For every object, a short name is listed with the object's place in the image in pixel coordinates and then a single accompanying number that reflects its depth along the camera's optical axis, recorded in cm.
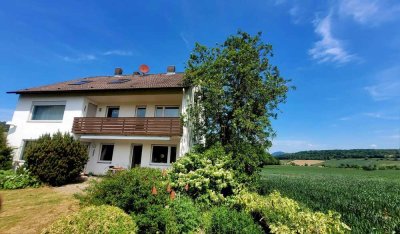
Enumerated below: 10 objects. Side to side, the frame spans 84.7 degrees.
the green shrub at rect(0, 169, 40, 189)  1340
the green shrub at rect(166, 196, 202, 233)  690
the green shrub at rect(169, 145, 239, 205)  1047
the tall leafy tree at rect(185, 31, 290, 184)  1323
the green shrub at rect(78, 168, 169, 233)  666
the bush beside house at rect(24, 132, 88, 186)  1395
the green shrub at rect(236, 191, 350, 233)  588
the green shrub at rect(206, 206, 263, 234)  651
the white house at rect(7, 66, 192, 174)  1661
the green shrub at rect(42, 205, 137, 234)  491
